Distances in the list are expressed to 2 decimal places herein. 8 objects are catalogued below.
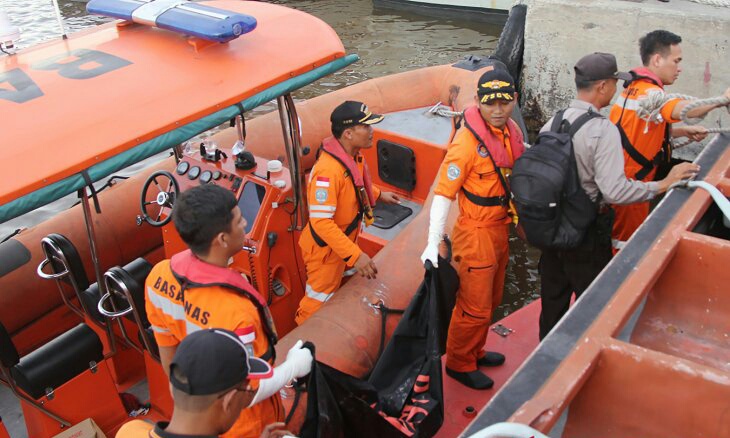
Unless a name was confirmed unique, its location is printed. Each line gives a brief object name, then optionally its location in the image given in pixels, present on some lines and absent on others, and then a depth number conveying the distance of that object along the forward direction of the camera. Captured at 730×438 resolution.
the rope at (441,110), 5.60
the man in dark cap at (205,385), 1.51
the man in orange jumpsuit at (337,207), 3.41
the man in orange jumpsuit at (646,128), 3.42
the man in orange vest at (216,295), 2.13
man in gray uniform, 2.72
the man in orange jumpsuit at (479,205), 3.05
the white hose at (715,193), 2.19
